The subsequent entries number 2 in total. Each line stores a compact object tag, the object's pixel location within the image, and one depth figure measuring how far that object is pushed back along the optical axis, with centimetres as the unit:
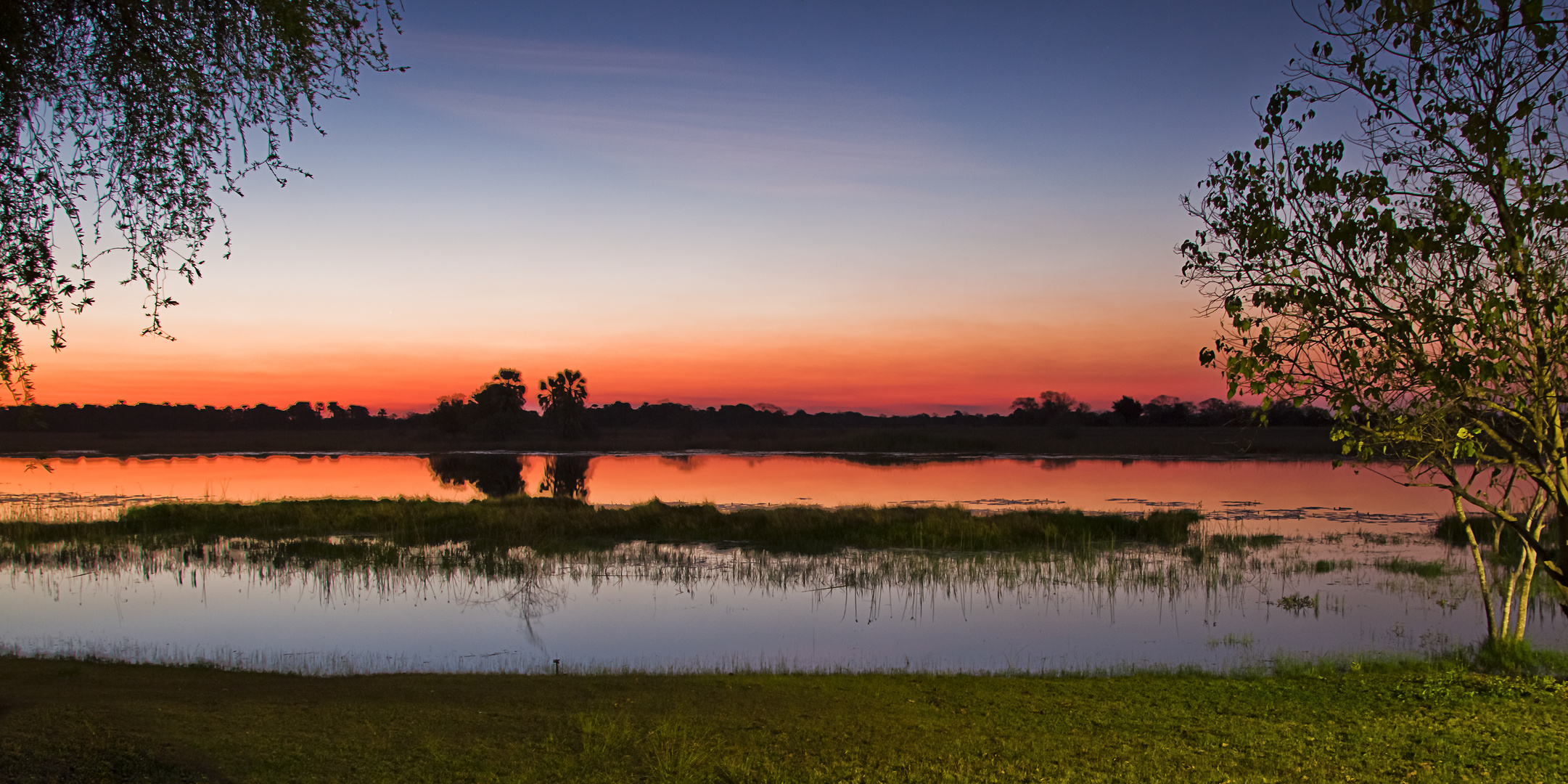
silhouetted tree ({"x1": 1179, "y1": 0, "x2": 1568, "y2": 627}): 730
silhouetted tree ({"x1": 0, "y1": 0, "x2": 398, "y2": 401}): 723
